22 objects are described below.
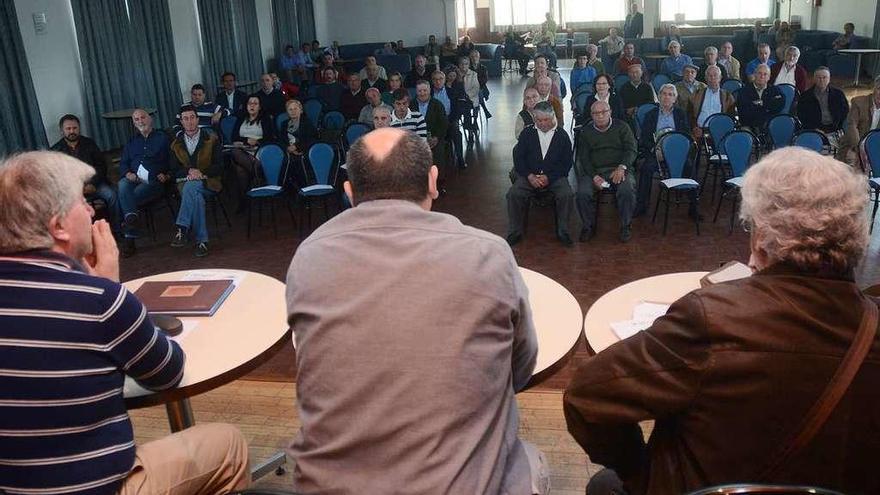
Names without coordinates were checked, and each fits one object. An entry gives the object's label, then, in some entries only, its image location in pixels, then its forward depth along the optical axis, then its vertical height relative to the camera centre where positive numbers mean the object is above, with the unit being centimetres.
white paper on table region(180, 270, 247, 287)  260 -75
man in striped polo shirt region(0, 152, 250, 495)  155 -60
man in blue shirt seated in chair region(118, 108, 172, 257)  598 -79
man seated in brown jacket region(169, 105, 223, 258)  583 -86
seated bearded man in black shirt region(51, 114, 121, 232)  598 -67
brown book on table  229 -74
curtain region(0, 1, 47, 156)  780 -15
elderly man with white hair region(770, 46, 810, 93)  860 -47
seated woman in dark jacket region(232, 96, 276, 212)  707 -71
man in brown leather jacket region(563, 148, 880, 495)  123 -57
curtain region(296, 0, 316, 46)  1690 +109
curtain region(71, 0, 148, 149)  916 +20
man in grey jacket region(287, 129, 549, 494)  133 -56
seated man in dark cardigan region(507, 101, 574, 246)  561 -93
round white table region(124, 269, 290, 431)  188 -79
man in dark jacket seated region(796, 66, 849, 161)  713 -75
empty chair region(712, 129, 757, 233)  561 -87
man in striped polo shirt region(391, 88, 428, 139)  705 -58
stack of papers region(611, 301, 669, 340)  204 -80
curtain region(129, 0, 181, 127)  1023 +27
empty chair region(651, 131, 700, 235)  553 -91
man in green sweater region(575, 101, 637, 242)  557 -91
